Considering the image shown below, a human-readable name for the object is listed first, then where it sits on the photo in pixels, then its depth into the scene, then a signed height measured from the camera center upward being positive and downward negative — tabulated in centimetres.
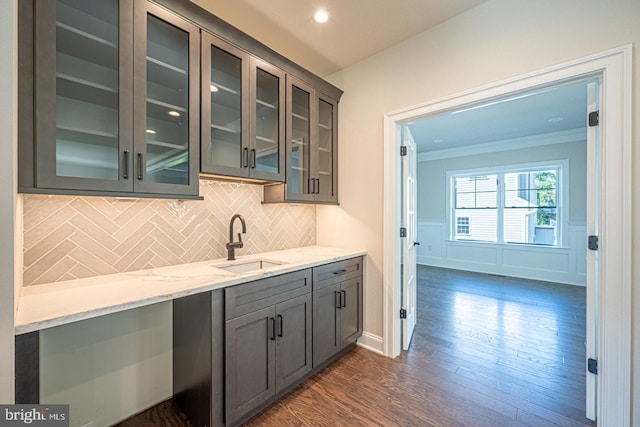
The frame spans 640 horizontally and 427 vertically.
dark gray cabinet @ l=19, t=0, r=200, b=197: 115 +60
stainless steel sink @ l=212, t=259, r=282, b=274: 202 -43
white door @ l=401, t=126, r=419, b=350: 251 -26
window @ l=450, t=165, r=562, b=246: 523 +18
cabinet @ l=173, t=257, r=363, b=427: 144 -84
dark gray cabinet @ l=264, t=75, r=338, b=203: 229 +64
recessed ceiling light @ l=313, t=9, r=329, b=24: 197 +154
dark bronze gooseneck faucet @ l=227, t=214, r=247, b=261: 208 -25
